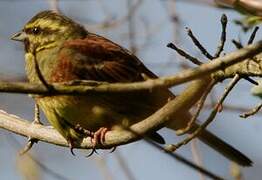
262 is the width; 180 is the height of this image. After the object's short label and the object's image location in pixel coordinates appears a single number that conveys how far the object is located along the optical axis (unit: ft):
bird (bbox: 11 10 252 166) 23.24
